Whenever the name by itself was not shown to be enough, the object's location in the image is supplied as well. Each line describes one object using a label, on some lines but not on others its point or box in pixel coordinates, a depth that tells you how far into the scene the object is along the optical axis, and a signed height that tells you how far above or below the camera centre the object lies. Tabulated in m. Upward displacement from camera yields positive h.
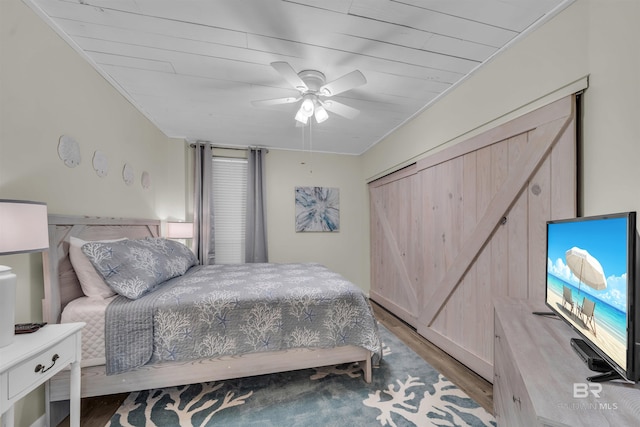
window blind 3.90 +0.05
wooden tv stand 0.65 -0.55
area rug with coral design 1.56 -1.33
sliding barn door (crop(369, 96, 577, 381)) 1.55 -0.12
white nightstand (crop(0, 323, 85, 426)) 0.96 -0.66
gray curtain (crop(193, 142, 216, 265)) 3.60 +0.06
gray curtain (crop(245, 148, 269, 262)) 3.86 +0.00
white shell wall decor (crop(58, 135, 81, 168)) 1.68 +0.42
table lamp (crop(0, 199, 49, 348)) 1.01 -0.12
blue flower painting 4.17 +0.01
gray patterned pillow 1.65 -0.40
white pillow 1.65 -0.42
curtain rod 3.84 +0.98
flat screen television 0.73 -0.30
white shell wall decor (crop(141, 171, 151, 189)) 2.85 +0.36
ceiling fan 1.73 +0.94
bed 1.54 -0.98
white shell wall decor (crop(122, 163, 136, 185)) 2.46 +0.37
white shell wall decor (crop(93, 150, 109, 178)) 2.03 +0.40
